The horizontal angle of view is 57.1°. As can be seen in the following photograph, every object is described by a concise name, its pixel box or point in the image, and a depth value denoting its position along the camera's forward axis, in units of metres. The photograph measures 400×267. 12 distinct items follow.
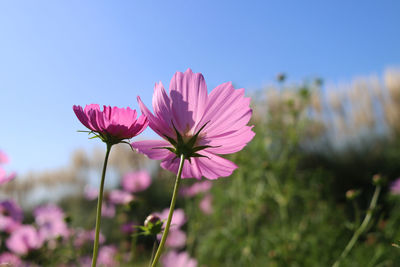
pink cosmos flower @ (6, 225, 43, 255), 1.16
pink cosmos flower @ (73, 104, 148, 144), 0.35
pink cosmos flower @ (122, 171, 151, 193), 1.50
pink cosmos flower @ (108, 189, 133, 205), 1.60
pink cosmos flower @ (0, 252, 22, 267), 1.10
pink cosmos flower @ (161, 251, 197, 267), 1.13
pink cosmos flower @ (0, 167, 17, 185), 0.61
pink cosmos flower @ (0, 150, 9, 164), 0.71
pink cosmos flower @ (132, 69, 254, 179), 0.36
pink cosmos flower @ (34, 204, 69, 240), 1.24
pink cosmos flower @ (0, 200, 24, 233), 1.12
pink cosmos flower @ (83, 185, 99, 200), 1.83
